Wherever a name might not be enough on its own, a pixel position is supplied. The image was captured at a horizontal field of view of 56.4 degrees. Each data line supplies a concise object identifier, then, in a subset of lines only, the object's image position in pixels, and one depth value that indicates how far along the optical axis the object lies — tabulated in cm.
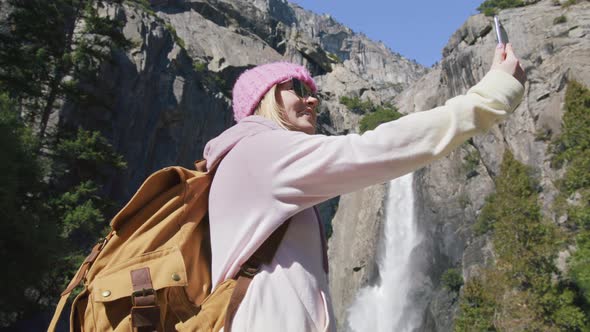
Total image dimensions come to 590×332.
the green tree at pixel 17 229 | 1302
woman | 150
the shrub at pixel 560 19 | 3338
